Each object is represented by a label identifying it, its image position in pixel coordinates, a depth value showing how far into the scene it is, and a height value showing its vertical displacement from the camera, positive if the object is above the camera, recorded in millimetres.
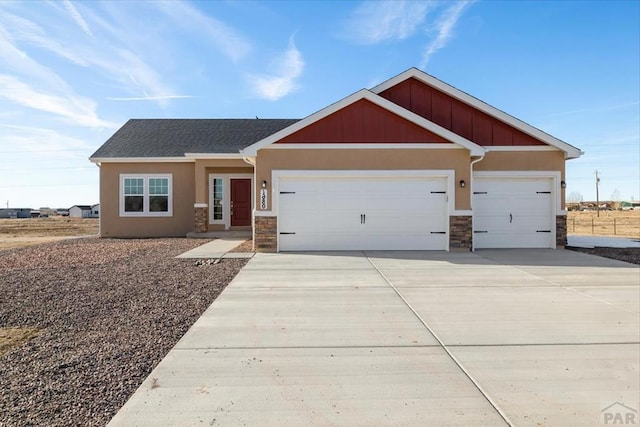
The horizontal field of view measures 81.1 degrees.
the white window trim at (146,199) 15602 +614
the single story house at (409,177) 10672 +1113
